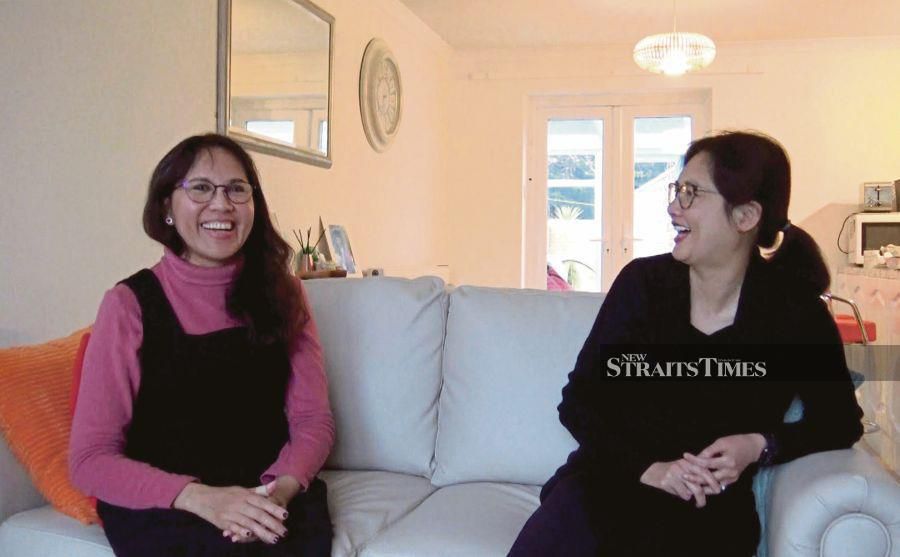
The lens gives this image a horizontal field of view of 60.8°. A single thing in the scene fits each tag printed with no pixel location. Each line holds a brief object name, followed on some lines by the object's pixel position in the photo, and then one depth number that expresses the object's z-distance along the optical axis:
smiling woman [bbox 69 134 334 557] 1.33
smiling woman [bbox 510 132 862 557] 1.43
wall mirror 2.92
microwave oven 5.23
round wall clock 4.35
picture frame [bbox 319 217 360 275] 3.80
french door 6.17
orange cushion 1.46
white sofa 1.53
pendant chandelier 4.27
